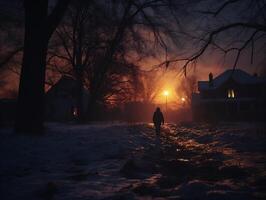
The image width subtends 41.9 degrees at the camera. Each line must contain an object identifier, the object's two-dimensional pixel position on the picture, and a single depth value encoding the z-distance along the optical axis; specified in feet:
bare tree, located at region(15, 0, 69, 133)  45.11
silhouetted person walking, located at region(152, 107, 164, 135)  61.98
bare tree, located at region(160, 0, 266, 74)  53.11
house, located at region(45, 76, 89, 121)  171.83
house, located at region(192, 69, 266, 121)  175.94
